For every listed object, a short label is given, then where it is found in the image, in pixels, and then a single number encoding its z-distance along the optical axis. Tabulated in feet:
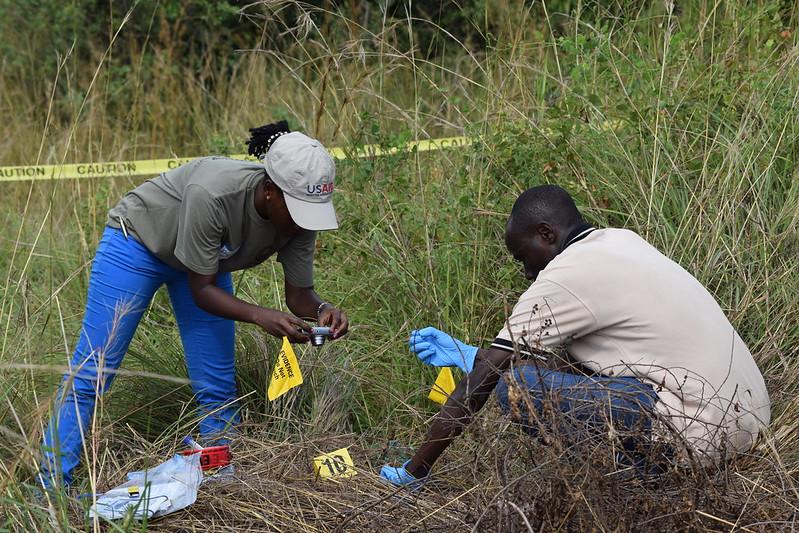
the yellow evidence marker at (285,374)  25.18
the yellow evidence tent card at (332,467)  24.80
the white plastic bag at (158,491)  21.58
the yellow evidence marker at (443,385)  25.22
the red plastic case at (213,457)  24.75
